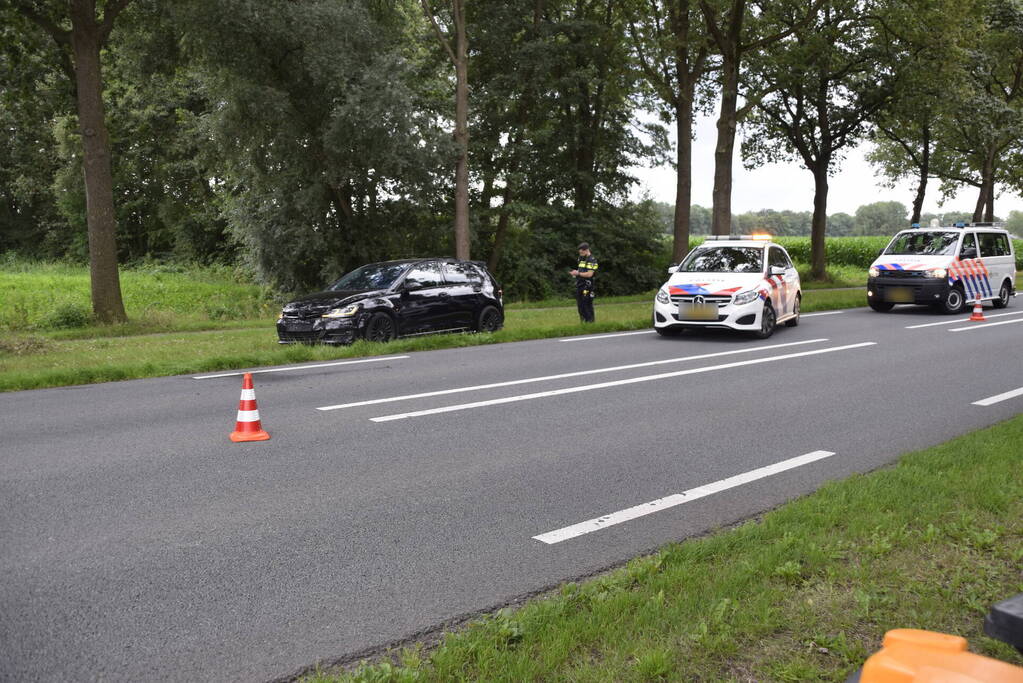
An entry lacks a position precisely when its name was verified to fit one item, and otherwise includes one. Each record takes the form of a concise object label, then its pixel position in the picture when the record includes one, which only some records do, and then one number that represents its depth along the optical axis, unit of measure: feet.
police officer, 54.54
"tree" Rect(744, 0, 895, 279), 87.30
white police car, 47.39
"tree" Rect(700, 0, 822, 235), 77.05
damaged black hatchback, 45.65
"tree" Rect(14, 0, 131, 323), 56.90
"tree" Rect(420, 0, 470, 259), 72.02
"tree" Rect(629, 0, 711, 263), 81.46
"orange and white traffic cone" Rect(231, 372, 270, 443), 22.89
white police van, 63.16
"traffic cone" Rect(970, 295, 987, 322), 58.12
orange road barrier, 4.41
